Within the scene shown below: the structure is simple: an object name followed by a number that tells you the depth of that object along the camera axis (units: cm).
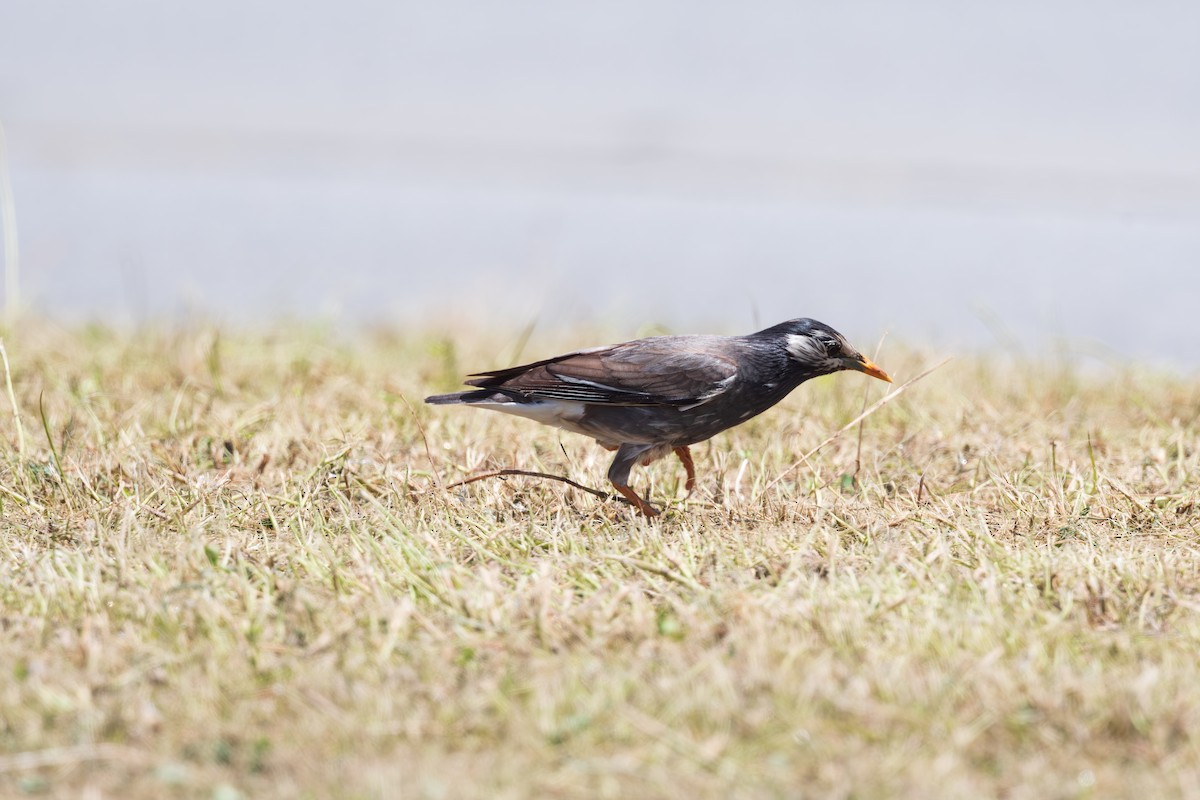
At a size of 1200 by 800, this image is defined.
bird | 960
